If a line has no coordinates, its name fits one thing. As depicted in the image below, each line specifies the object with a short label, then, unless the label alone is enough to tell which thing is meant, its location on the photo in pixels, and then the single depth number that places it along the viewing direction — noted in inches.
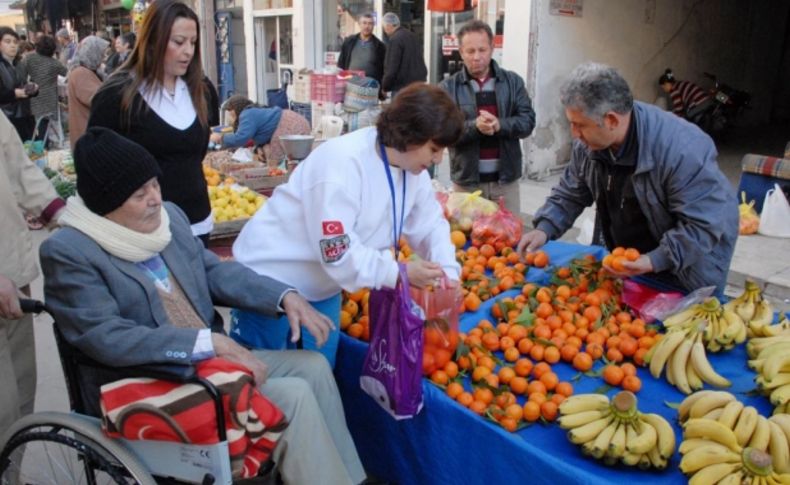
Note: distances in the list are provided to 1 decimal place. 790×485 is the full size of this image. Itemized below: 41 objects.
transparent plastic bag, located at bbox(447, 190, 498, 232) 137.3
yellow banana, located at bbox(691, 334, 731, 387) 79.0
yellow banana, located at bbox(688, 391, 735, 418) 70.4
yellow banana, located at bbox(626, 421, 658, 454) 65.2
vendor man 91.4
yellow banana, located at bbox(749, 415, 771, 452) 63.4
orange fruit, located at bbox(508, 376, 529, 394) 80.8
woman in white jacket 82.9
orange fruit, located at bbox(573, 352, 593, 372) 84.7
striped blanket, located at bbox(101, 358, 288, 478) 69.6
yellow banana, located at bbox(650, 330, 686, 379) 82.4
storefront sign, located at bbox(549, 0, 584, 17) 286.8
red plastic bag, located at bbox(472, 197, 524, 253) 129.1
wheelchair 71.7
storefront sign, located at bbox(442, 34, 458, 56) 351.9
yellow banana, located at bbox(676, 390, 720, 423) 72.5
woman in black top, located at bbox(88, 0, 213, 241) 111.1
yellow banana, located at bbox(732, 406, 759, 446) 64.7
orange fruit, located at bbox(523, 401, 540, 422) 75.5
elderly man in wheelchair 73.1
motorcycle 394.0
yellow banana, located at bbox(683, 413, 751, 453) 63.6
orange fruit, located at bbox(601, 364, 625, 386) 80.7
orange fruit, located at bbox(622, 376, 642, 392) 79.6
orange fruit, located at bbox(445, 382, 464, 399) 80.5
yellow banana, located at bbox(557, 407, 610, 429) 71.2
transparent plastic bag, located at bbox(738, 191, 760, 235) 234.8
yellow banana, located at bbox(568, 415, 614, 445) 69.0
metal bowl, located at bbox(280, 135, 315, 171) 214.8
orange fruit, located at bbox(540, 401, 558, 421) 75.7
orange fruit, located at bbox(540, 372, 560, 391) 80.7
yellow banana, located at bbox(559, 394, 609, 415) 73.0
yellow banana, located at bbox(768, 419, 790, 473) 62.1
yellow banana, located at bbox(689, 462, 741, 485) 60.8
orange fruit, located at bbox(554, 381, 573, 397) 78.7
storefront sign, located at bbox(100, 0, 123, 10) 786.5
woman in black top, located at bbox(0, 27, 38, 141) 301.0
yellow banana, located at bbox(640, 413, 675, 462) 66.4
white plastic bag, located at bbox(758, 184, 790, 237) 230.2
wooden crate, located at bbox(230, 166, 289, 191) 214.8
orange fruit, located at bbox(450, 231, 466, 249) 130.9
